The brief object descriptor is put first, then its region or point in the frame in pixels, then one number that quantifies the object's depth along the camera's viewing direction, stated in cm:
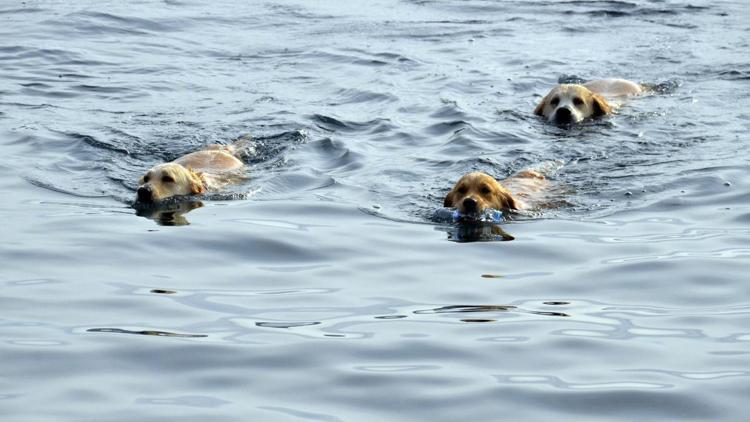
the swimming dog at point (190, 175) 1942
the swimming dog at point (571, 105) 2616
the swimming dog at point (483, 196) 1825
